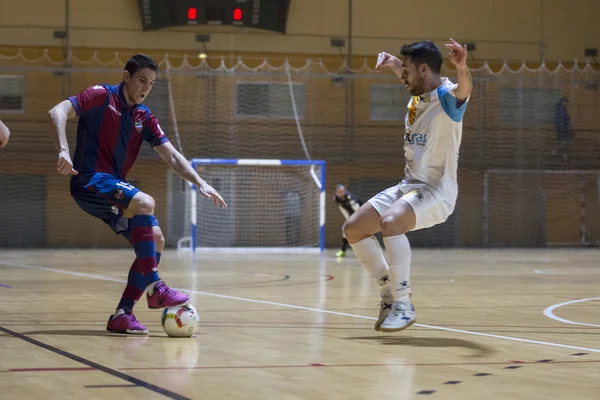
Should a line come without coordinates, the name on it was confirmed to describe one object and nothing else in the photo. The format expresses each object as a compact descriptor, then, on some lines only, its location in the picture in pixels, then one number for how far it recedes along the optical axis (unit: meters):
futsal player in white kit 10.34
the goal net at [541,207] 42.73
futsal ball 10.02
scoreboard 39.19
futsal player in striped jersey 10.41
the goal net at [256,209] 40.09
